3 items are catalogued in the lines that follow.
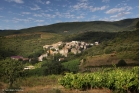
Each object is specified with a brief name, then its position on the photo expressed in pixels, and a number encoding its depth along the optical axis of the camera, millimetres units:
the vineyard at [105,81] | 18906
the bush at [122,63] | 83162
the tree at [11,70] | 29266
